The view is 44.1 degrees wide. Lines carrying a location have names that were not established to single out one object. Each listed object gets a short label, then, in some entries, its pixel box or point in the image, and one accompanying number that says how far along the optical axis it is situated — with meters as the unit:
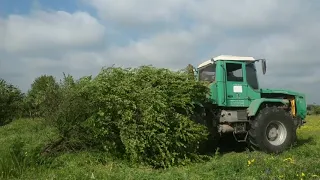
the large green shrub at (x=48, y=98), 9.30
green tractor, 11.38
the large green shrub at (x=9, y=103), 21.14
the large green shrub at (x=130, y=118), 8.86
